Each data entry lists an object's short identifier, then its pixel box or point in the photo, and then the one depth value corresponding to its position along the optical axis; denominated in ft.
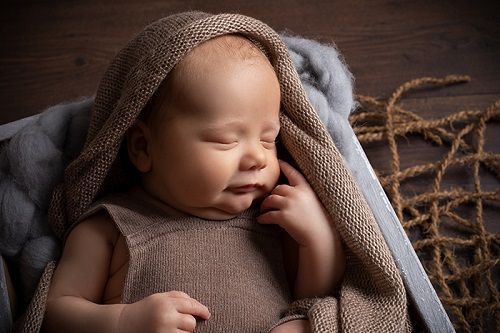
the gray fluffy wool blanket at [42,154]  2.46
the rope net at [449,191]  2.85
